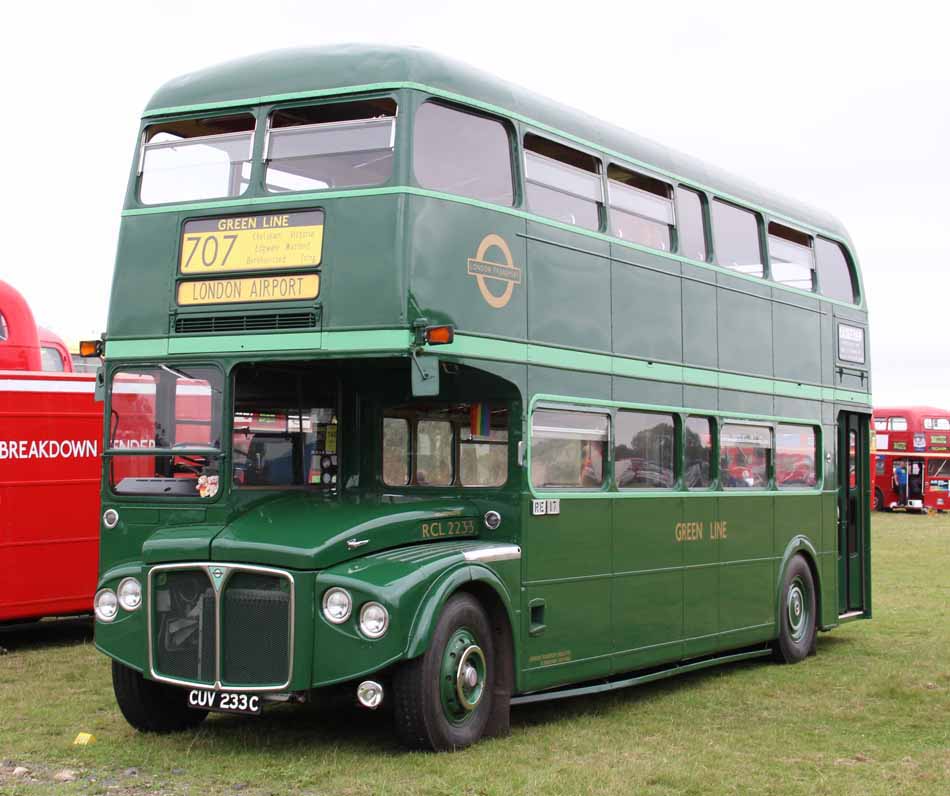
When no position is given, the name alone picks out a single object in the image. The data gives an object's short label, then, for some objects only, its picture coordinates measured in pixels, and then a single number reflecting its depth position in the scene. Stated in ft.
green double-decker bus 28.19
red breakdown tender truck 44.47
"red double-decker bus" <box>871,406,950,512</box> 158.40
